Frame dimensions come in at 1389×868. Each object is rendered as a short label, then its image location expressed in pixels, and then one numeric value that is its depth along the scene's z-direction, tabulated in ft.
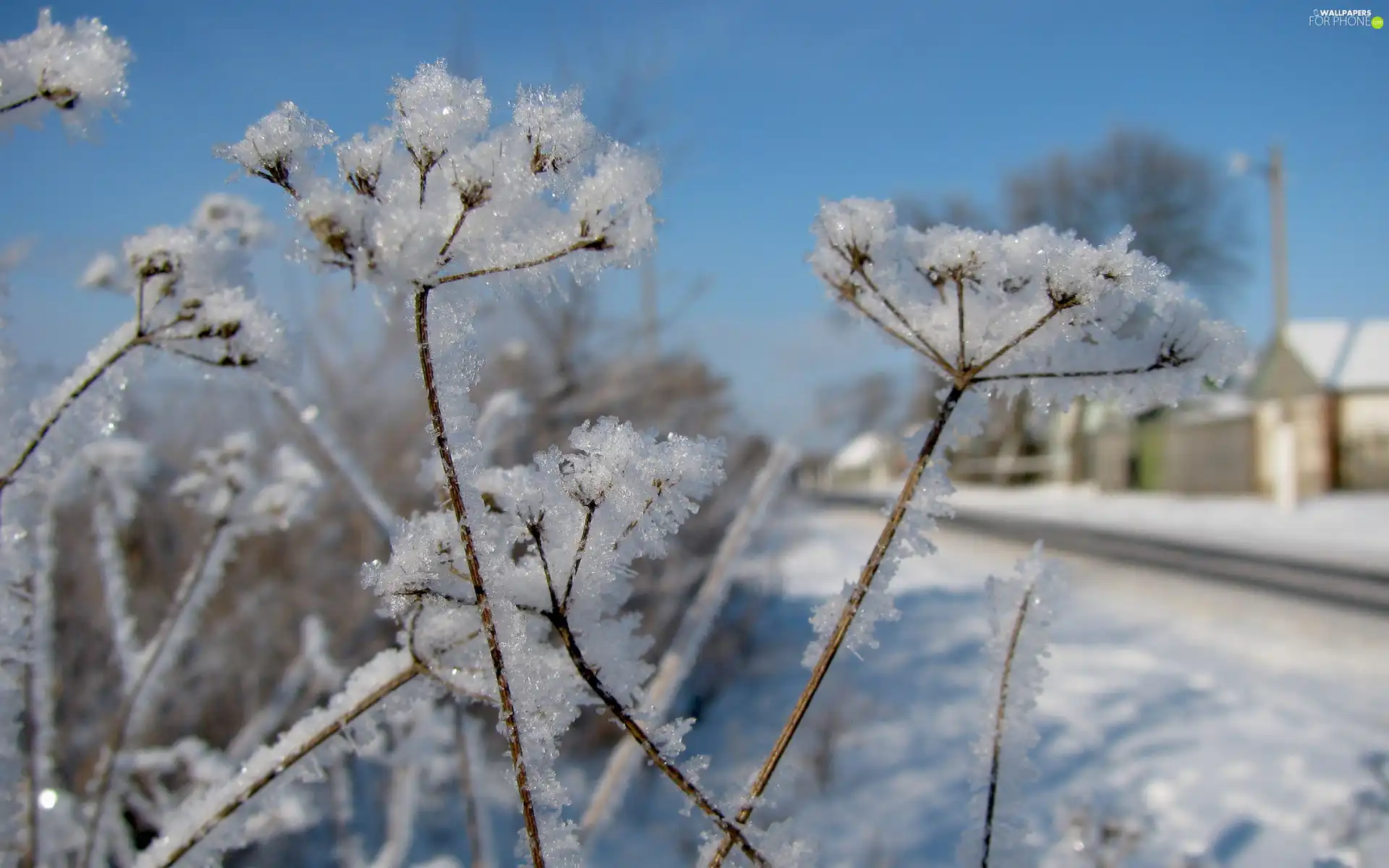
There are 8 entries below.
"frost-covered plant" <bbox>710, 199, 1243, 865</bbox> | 0.66
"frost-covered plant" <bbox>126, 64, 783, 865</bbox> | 0.59
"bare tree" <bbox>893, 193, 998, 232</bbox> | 67.50
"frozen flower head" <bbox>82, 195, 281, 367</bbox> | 0.74
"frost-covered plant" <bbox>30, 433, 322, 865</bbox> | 1.05
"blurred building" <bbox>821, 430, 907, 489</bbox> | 106.09
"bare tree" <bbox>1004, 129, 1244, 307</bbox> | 72.36
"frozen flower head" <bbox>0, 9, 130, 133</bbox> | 0.69
